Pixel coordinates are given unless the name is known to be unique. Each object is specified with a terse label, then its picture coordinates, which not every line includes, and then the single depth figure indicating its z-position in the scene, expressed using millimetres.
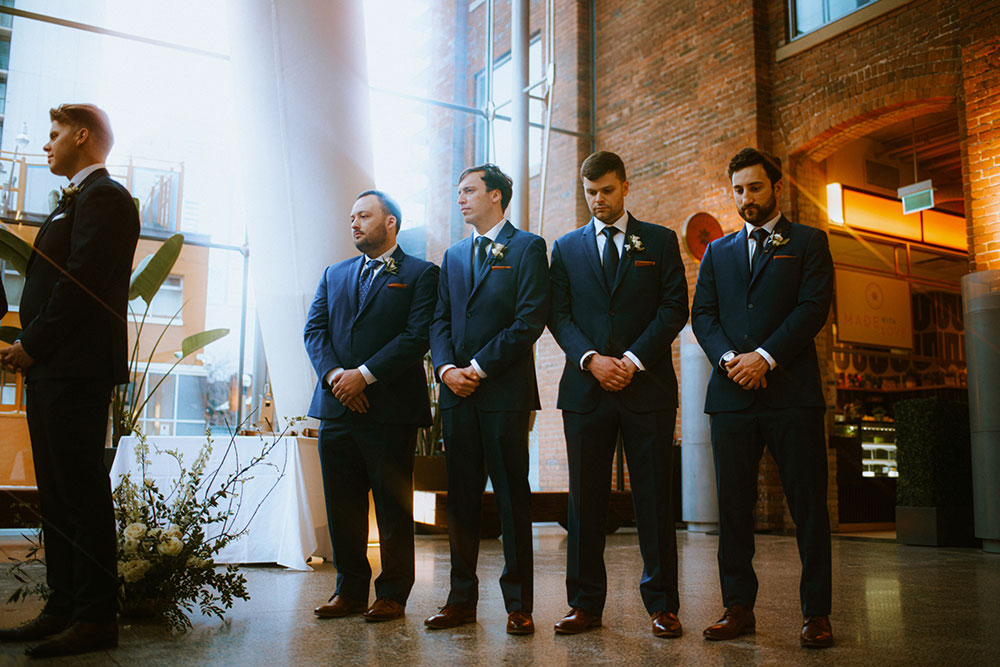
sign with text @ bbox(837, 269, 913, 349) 9759
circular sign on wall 8555
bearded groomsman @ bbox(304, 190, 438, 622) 3137
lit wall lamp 9438
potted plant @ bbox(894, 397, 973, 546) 7000
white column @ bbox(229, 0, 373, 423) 4758
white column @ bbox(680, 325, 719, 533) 8188
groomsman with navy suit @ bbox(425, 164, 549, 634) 2965
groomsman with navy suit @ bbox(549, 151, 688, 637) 2900
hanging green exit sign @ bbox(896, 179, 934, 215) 9039
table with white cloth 4590
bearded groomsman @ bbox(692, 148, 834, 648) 2783
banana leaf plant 5785
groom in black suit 2523
